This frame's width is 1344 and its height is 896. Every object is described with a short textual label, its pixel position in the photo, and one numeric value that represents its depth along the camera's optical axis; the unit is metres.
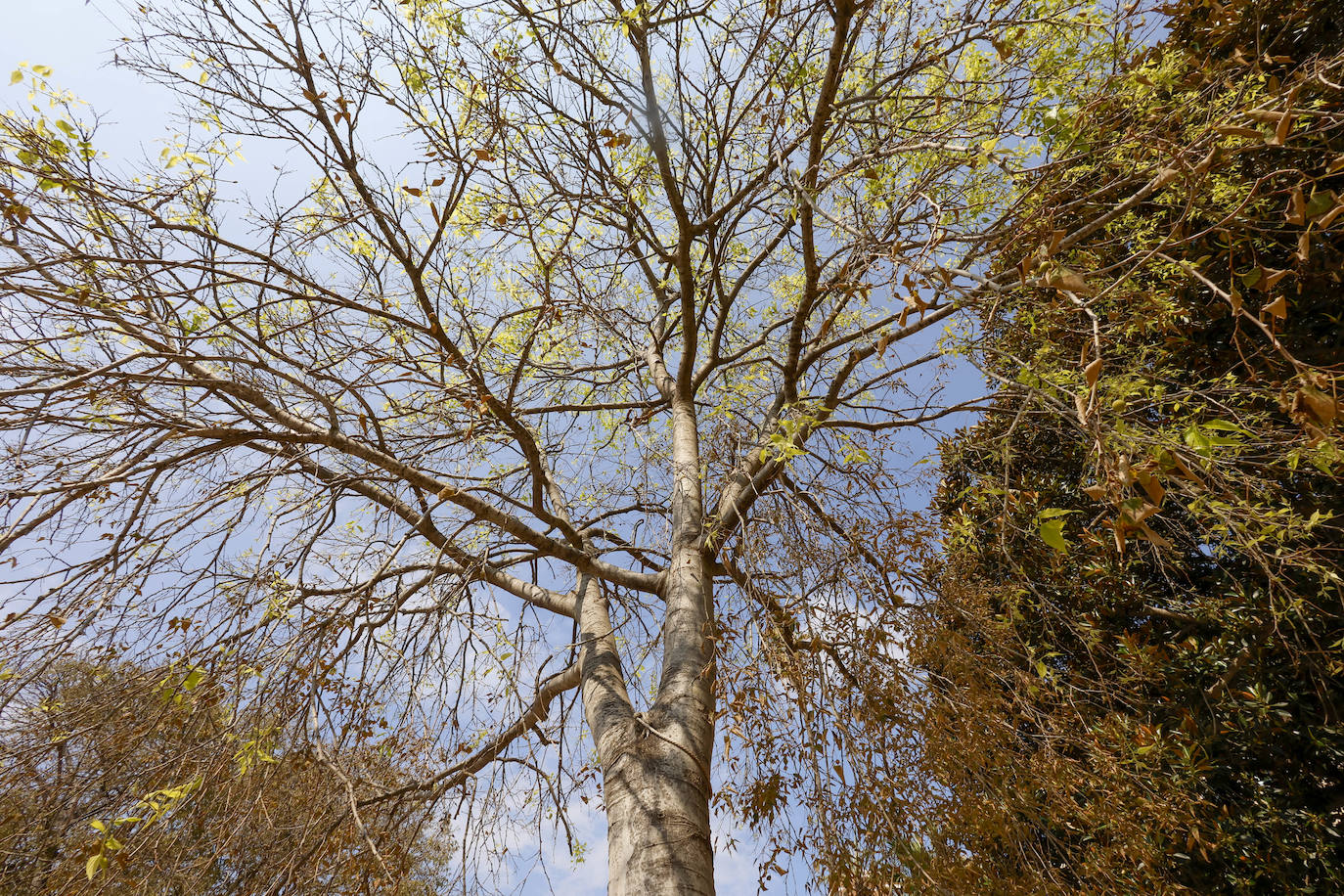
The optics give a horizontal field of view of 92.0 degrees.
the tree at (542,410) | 2.71
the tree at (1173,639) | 3.04
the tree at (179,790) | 2.72
